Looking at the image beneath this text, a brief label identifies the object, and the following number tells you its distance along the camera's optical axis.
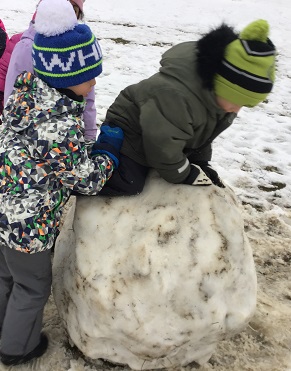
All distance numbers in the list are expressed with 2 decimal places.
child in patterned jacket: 2.08
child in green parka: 2.08
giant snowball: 2.29
